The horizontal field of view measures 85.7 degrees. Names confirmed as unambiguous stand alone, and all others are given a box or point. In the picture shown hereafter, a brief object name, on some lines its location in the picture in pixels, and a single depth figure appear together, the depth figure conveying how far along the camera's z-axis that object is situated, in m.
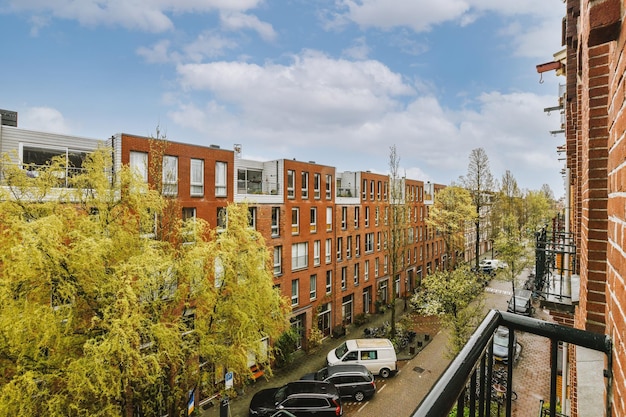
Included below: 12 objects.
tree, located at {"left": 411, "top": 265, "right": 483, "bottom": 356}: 14.59
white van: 17.72
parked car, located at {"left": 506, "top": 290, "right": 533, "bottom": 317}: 23.98
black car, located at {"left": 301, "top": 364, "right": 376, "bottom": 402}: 15.64
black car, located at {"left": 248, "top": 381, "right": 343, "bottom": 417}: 13.62
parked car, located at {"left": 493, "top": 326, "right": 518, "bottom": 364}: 16.66
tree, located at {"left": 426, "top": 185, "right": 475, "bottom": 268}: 32.41
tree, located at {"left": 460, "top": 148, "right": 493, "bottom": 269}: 31.00
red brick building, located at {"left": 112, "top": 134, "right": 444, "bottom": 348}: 15.48
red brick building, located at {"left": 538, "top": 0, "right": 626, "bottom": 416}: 1.40
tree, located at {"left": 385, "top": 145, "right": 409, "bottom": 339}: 23.58
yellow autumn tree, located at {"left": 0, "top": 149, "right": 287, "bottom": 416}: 7.64
